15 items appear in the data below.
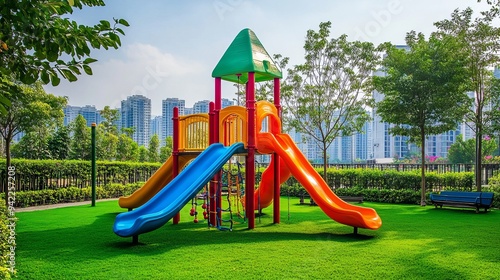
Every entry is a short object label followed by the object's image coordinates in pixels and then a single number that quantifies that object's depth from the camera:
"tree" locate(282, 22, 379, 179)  16.94
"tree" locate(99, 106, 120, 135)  31.17
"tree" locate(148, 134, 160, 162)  31.52
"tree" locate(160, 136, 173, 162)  30.06
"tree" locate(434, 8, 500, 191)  14.38
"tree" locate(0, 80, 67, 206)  13.70
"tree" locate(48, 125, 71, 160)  28.73
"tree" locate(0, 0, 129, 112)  2.66
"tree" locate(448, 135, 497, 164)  52.83
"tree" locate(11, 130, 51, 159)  27.44
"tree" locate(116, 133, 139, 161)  29.20
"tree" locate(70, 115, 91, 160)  28.14
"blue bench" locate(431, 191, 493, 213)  12.55
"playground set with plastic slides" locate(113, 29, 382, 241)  8.38
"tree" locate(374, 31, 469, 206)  14.30
